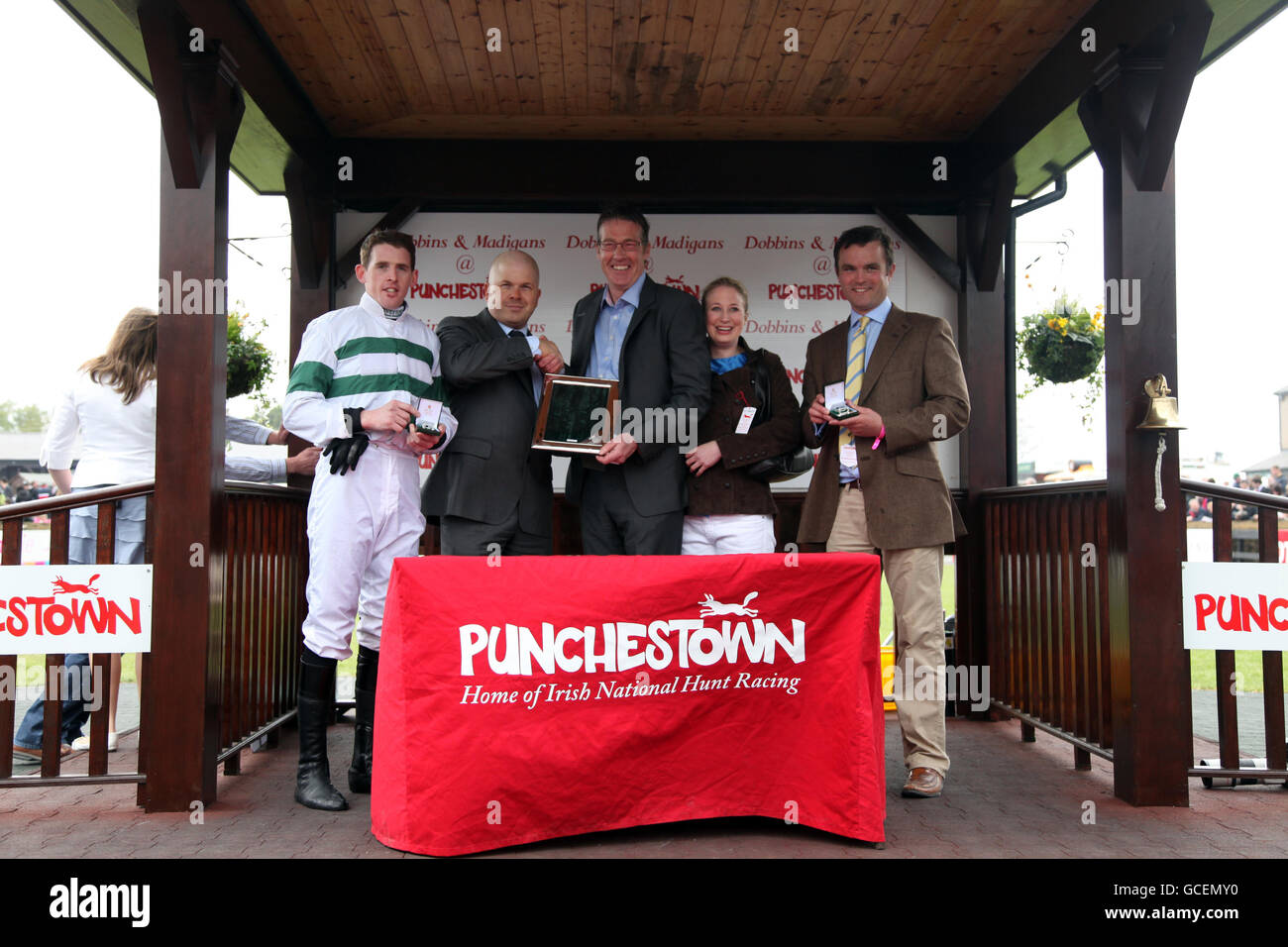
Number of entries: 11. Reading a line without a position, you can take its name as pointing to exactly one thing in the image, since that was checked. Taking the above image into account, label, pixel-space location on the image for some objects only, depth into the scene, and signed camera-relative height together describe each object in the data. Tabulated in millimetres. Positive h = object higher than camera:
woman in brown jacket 3701 +217
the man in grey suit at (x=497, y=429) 3627 +259
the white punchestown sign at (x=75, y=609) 3510 -430
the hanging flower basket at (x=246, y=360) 5215 +749
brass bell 3611 +337
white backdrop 5621 +1401
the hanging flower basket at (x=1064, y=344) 5723 +933
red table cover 2912 -632
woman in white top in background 4488 +305
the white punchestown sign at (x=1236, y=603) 3732 -414
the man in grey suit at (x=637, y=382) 3609 +445
